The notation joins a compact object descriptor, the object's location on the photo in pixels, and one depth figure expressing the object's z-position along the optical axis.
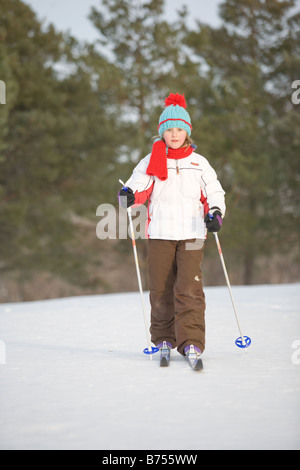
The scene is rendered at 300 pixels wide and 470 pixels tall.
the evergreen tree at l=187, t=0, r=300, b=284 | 15.27
